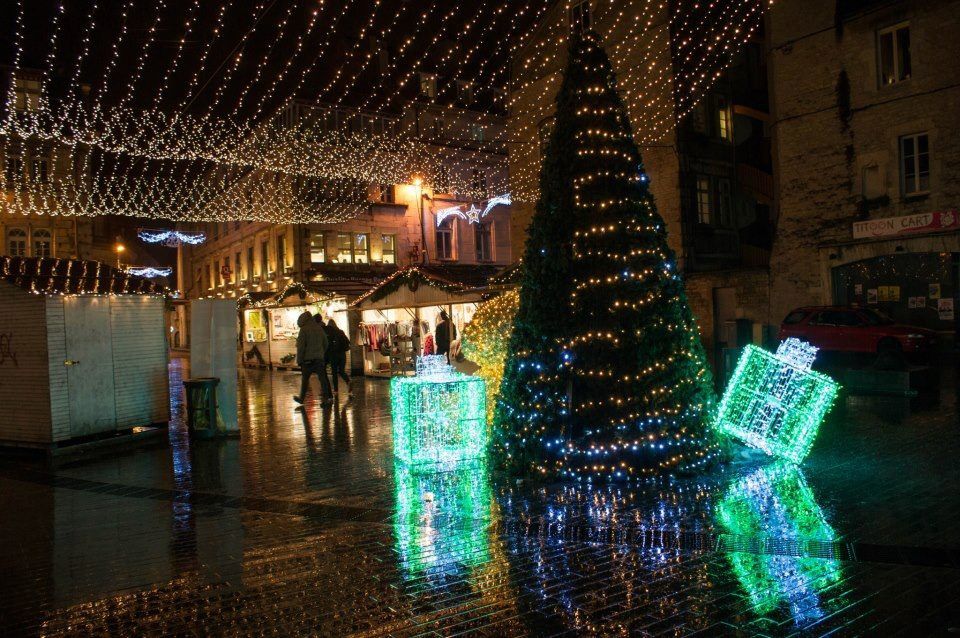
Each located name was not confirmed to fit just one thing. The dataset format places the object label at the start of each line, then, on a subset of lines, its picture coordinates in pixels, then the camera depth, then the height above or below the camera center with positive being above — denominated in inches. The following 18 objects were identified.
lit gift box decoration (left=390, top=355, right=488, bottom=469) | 311.3 -44.7
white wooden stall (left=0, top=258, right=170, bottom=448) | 394.9 -13.6
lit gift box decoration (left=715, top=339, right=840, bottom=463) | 286.7 -40.6
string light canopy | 601.0 +305.1
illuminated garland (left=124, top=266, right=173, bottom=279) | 1628.9 +154.7
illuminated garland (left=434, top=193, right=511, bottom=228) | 1376.7 +223.1
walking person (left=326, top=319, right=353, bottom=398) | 661.3 -22.8
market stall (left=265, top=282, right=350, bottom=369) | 995.3 +23.7
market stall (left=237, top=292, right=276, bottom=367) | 1190.3 +2.7
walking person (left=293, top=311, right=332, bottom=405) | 568.4 -17.7
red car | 644.7 -27.5
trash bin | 431.2 -48.7
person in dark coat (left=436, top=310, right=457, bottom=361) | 762.1 -16.3
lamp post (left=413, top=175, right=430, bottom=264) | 1307.5 +229.8
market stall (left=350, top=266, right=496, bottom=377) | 769.6 +14.6
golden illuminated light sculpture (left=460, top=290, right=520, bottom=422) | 350.3 -9.0
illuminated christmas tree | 272.1 -5.2
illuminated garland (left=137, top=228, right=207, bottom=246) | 1429.6 +210.0
